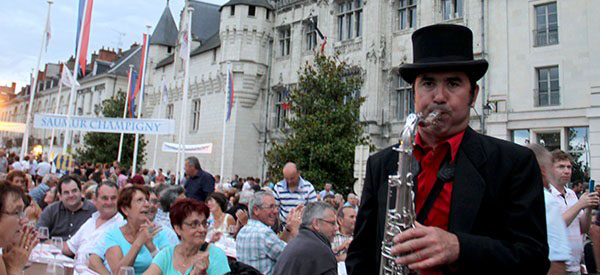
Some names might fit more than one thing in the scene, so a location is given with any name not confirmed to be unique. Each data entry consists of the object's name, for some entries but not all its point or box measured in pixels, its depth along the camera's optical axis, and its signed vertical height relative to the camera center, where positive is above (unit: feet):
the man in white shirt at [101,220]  18.53 -2.47
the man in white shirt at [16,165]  55.65 -0.98
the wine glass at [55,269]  11.80 -2.94
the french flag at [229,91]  79.87 +13.98
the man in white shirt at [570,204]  14.47 -0.68
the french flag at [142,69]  78.17 +17.74
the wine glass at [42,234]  16.73 -2.87
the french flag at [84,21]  58.38 +18.36
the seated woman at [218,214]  26.50 -2.89
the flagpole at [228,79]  79.41 +16.18
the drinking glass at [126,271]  10.80 -2.64
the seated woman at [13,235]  9.71 -1.73
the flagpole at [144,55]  77.53 +19.10
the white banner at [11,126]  94.48 +6.58
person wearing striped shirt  27.17 -1.31
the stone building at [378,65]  54.49 +18.22
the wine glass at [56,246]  16.20 -3.18
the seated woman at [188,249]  13.32 -2.59
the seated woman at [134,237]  14.08 -2.55
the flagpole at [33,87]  64.54 +10.99
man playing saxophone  4.78 -0.13
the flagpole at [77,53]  58.34 +14.64
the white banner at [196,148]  85.25 +3.63
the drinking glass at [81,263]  14.16 -3.42
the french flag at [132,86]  86.53 +16.30
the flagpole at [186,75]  61.00 +12.89
